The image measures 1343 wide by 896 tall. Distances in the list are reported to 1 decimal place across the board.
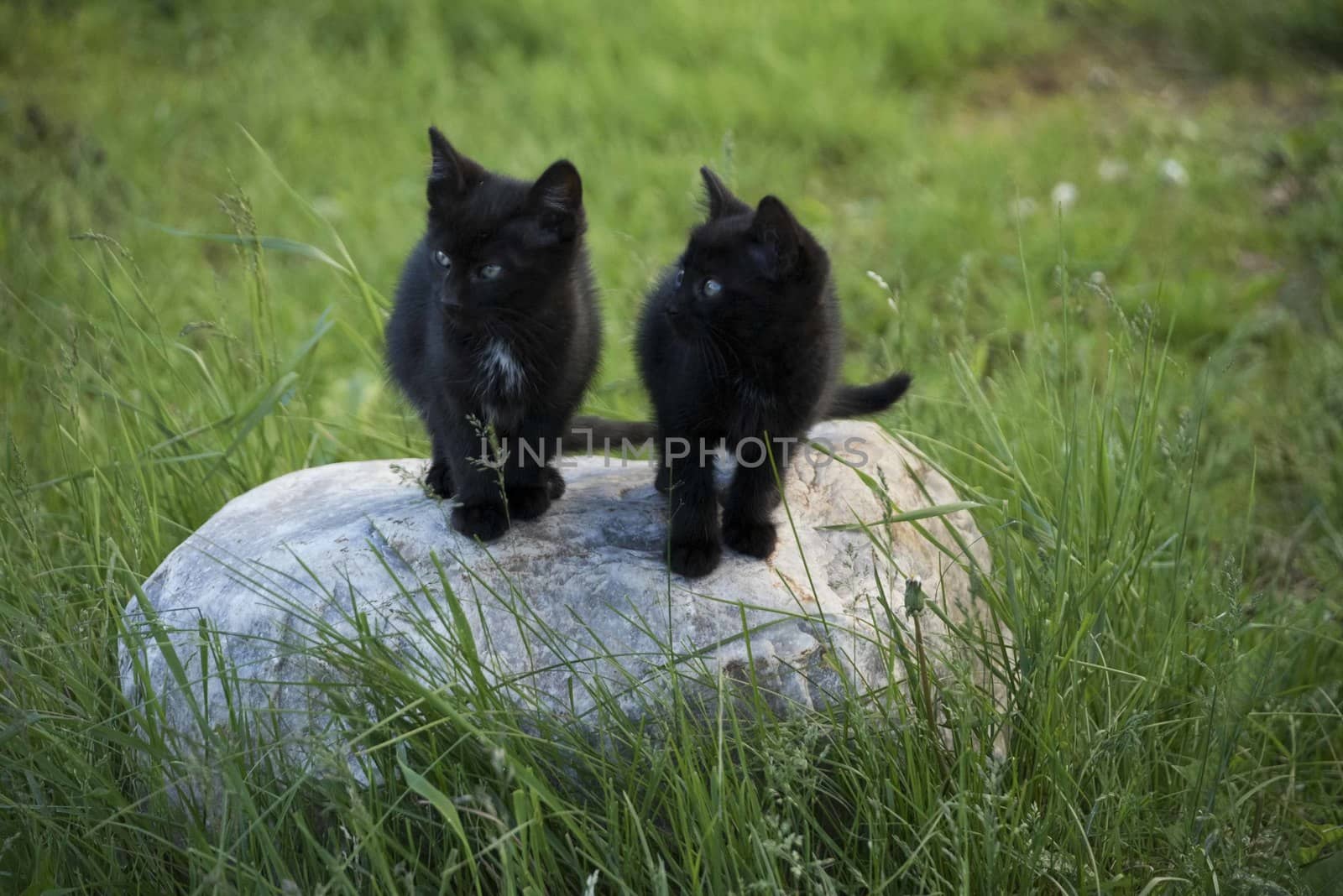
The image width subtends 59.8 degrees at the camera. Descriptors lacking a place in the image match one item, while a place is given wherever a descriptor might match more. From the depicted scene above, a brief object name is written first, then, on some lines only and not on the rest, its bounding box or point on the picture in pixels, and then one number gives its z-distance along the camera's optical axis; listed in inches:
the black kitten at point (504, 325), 102.6
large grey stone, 91.4
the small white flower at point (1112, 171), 234.2
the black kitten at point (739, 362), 100.8
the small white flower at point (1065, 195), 222.2
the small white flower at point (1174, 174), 225.8
